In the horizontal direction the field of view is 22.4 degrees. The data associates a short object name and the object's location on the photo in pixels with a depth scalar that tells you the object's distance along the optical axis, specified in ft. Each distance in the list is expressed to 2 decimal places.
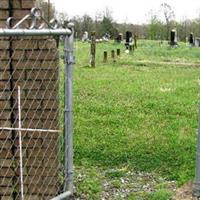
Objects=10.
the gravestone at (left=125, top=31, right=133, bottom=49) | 91.33
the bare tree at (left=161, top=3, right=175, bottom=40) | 146.53
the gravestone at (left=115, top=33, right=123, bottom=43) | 118.01
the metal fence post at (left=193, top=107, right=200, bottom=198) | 15.04
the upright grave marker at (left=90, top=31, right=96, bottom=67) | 59.00
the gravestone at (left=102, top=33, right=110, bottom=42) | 130.00
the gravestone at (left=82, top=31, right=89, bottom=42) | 126.09
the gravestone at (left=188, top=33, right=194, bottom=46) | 102.82
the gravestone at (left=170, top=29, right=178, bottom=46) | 101.96
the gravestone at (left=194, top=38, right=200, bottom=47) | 107.94
